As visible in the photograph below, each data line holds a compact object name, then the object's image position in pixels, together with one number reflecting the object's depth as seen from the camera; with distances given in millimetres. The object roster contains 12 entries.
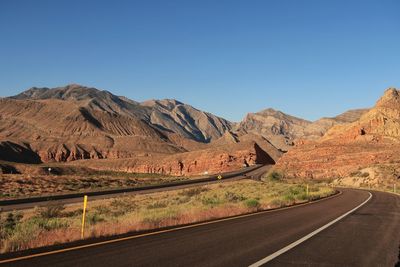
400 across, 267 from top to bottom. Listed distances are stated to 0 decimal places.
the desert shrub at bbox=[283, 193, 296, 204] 26989
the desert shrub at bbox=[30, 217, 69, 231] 14053
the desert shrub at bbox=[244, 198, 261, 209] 21472
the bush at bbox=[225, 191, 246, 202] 28359
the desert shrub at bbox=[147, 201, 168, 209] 29658
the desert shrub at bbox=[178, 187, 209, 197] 47516
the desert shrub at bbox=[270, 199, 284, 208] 24234
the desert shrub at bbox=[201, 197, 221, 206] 25553
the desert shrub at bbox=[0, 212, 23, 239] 12253
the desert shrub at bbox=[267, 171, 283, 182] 79938
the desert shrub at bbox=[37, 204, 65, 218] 26778
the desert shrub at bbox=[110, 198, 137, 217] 26653
